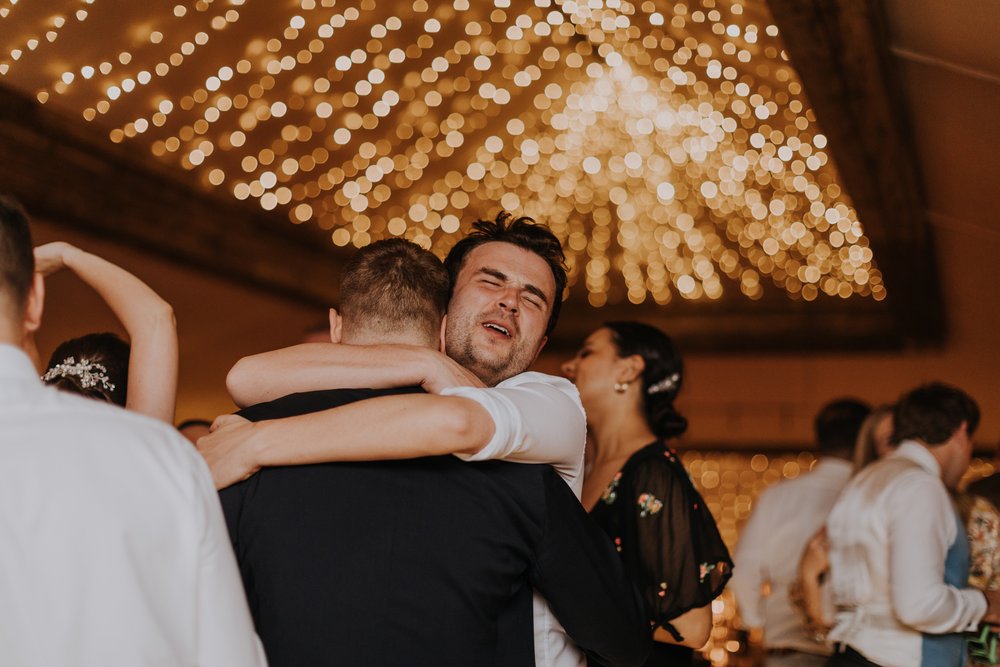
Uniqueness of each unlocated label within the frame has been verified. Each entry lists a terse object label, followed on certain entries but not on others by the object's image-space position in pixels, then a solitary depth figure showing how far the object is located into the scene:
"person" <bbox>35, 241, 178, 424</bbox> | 1.57
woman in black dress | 2.32
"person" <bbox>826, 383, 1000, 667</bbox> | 2.60
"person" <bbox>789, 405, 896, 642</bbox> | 3.00
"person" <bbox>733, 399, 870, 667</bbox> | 3.81
